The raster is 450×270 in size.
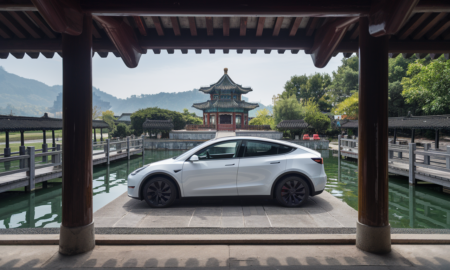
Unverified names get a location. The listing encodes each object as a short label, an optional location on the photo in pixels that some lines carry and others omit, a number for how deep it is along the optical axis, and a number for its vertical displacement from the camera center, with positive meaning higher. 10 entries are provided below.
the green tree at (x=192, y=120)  53.30 +3.04
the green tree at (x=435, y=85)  20.46 +4.02
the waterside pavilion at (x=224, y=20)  3.03 +0.93
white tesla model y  5.23 -0.83
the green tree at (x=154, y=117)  35.09 +2.55
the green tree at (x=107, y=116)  63.52 +4.82
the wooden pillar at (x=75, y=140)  3.21 -0.06
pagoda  44.75 +4.91
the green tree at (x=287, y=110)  38.06 +3.58
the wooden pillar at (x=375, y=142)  3.24 -0.10
